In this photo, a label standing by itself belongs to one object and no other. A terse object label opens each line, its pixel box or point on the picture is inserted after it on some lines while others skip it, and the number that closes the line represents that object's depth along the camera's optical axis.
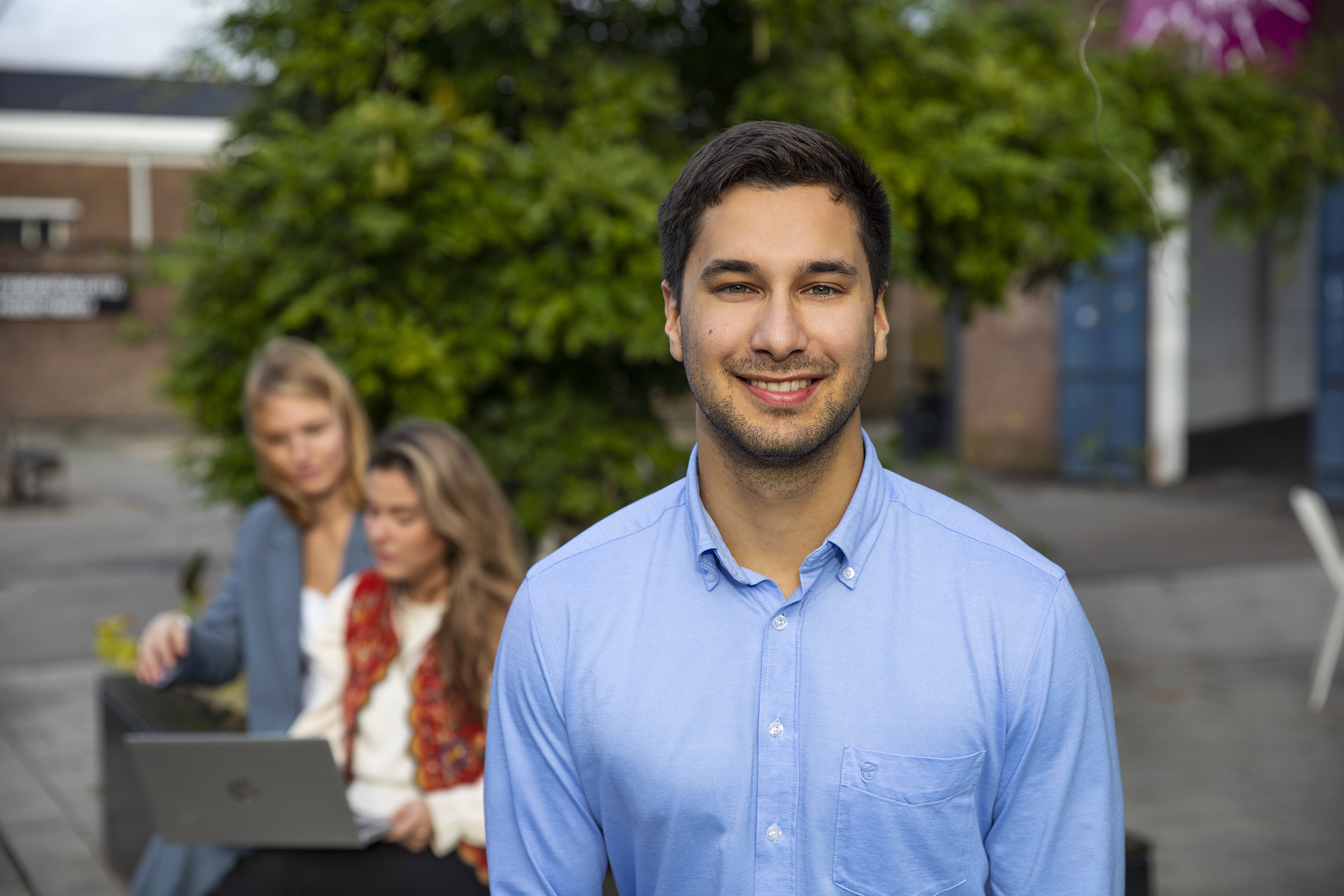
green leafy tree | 3.84
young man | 1.48
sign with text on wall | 25.45
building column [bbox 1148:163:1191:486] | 14.98
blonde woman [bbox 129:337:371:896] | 3.48
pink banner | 6.12
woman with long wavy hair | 2.98
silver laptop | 2.77
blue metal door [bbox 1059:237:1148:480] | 15.20
